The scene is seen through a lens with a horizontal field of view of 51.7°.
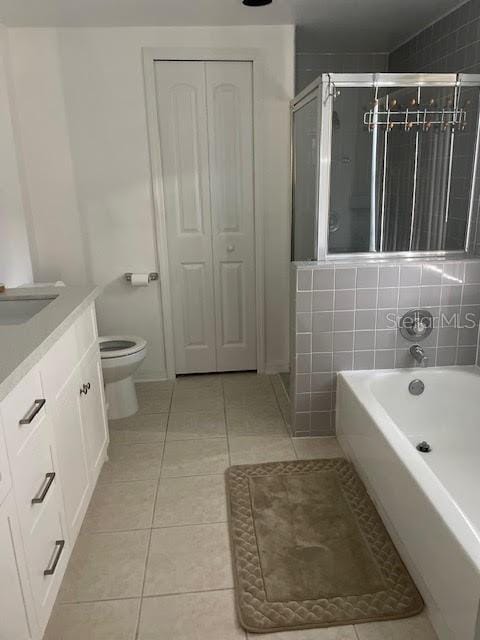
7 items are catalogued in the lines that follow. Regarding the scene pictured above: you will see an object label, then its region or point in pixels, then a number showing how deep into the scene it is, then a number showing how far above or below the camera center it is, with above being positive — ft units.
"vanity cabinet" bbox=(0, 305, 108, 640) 4.20 -2.78
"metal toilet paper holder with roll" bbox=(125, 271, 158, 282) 10.54 -1.69
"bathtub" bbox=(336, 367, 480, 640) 4.52 -3.44
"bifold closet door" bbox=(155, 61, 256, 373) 9.89 -0.31
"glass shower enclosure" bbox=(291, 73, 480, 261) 7.72 +0.42
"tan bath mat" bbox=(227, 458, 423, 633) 5.23 -4.25
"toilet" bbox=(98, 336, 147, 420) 9.10 -3.14
